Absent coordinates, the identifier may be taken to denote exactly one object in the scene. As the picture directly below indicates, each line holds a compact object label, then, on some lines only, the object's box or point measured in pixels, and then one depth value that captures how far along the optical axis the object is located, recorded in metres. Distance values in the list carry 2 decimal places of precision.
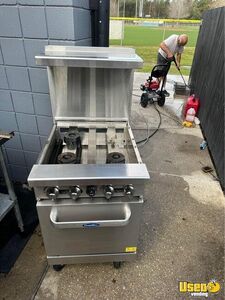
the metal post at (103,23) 1.68
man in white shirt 4.14
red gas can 3.74
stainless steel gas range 1.02
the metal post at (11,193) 1.53
